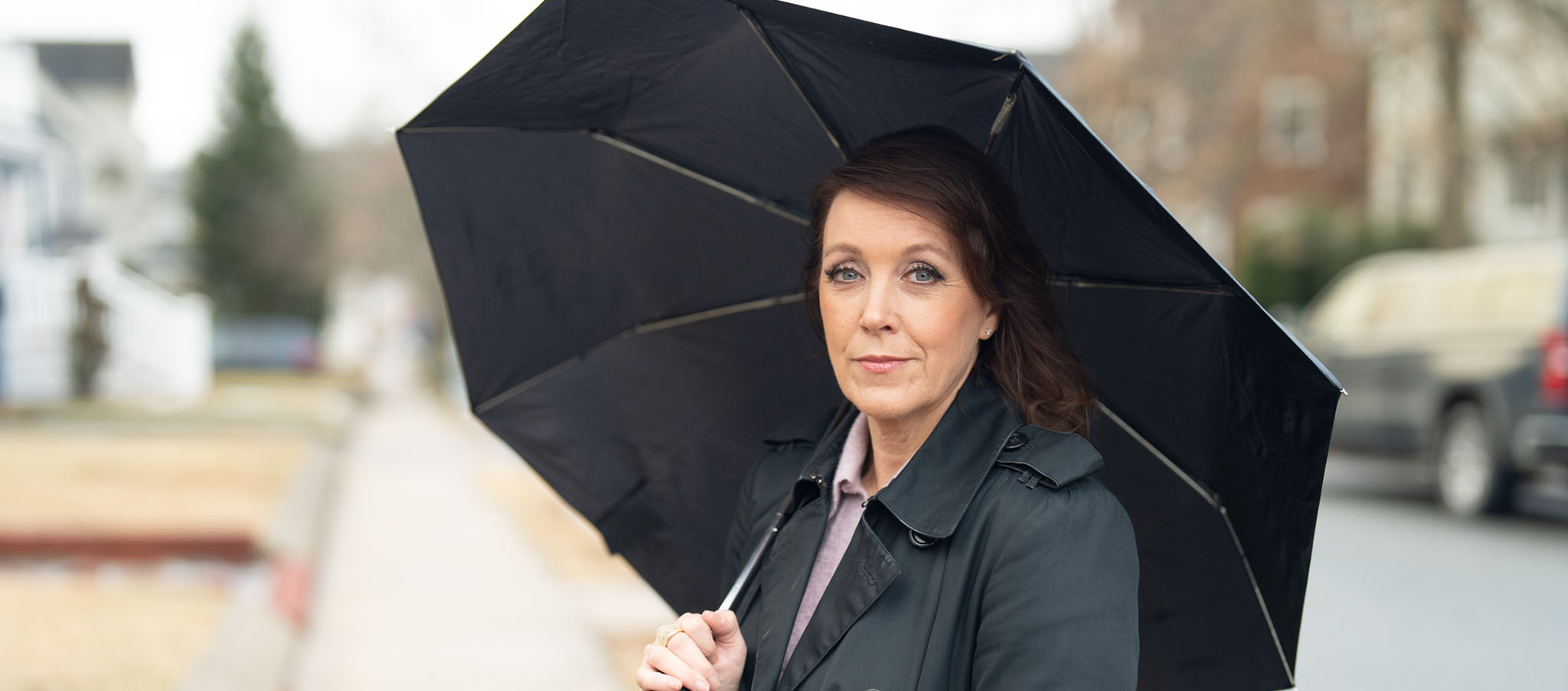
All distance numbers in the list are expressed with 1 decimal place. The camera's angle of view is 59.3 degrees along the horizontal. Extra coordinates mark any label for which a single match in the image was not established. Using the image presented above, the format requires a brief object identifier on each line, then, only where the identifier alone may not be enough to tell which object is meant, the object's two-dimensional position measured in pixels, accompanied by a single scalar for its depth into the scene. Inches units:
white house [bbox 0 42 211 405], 897.5
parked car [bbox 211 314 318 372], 1553.9
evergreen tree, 1796.3
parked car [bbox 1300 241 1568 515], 399.2
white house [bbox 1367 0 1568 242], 748.6
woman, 70.0
